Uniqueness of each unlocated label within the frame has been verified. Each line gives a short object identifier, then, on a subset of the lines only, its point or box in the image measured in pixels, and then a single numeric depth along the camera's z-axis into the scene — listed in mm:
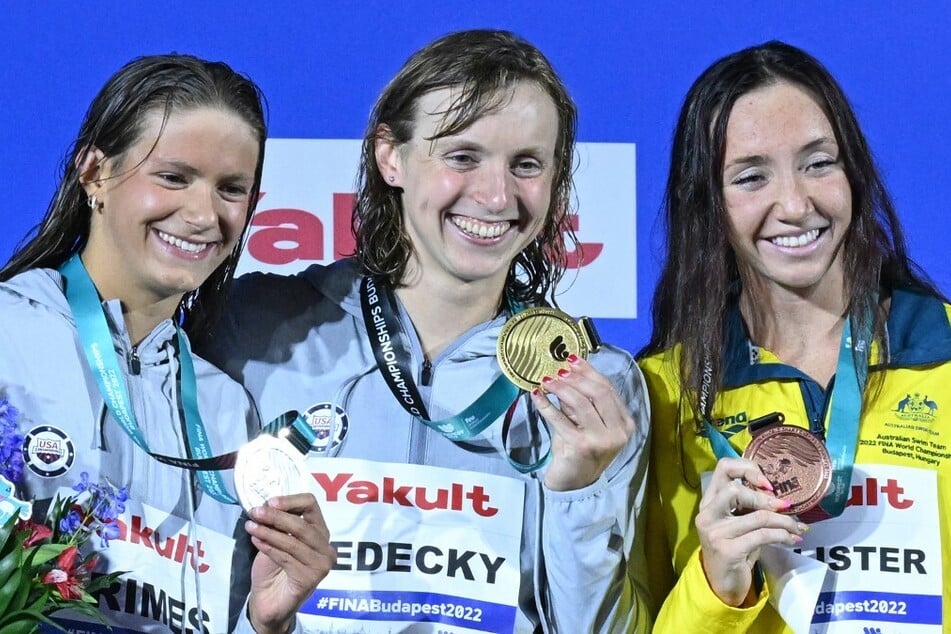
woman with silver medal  5121
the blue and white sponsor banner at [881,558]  5066
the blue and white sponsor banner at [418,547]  5289
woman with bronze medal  4957
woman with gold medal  5258
